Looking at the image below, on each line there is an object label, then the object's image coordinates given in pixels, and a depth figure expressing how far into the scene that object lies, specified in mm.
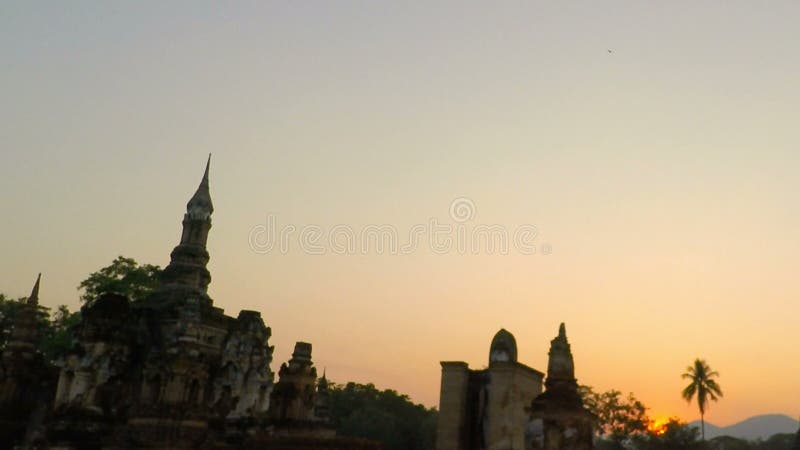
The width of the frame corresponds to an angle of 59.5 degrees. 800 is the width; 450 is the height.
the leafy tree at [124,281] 43906
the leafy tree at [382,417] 70438
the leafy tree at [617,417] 67688
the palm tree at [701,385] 72688
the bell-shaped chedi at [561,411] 16047
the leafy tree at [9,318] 45062
